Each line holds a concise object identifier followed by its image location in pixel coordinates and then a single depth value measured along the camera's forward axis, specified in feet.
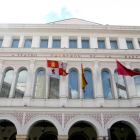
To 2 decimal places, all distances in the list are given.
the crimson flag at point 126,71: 49.42
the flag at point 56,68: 50.81
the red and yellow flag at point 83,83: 48.83
